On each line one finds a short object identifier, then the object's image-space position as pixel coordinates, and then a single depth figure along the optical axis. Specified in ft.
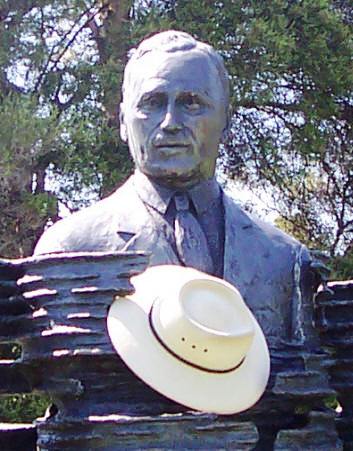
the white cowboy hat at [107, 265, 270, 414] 11.76
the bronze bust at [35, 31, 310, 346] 13.07
